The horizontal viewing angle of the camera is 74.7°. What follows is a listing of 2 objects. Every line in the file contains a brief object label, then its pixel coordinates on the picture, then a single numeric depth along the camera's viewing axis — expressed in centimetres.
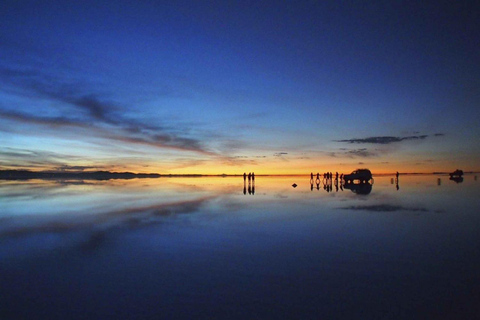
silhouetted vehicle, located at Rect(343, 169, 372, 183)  5976
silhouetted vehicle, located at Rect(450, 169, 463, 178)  9334
